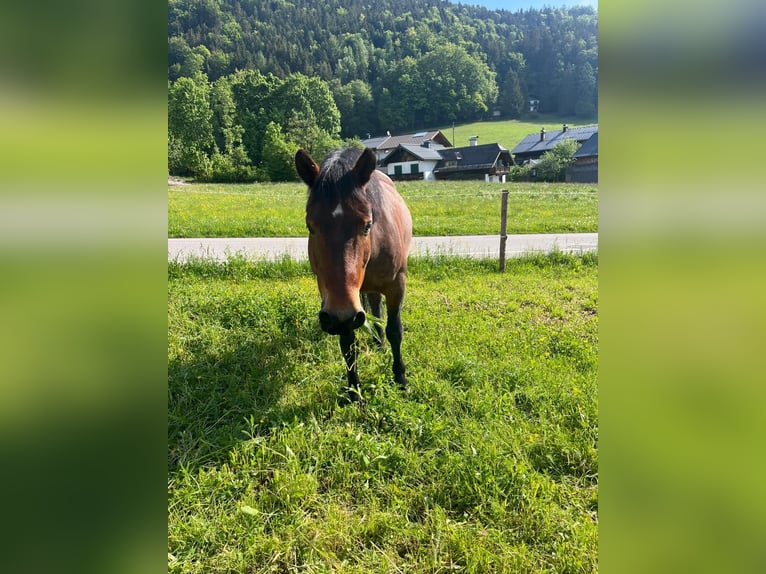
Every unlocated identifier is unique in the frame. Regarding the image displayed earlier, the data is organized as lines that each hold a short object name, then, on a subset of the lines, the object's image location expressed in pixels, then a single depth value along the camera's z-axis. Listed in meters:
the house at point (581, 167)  36.97
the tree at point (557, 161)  42.59
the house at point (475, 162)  54.69
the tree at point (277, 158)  38.62
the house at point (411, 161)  56.53
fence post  8.31
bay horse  2.72
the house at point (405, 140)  57.72
